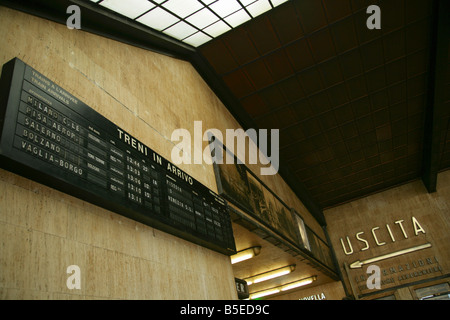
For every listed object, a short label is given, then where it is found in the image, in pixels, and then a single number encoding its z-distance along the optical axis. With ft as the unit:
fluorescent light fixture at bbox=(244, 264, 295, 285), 29.91
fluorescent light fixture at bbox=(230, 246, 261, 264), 23.06
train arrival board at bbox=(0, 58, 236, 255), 7.11
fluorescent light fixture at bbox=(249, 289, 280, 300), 36.67
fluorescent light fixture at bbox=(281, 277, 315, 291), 36.47
